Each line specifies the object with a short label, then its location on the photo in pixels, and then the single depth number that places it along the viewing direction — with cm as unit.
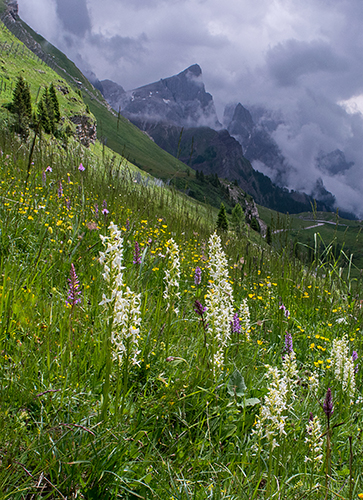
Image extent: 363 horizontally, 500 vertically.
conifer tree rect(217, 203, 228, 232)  5343
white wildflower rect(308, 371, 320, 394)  254
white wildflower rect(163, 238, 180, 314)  221
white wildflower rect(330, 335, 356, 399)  279
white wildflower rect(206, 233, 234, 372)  213
